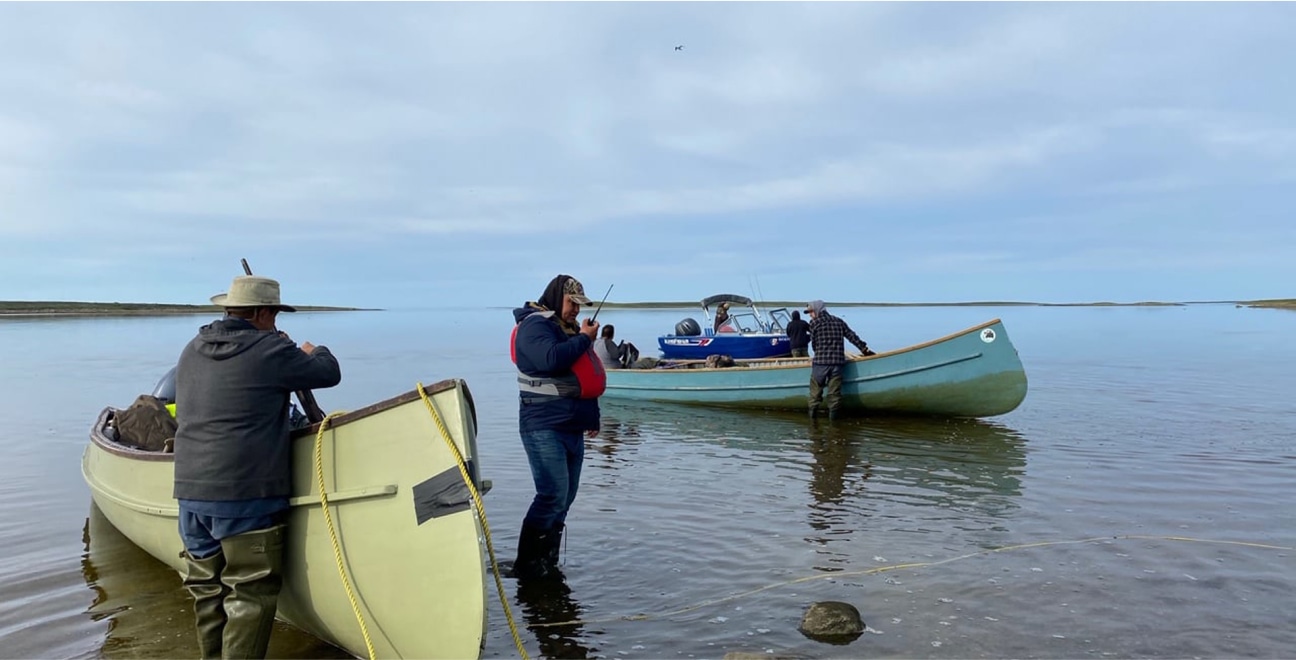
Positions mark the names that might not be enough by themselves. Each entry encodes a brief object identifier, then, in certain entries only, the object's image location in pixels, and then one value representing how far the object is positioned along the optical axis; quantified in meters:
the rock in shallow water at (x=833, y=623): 5.11
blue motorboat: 21.42
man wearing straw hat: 3.89
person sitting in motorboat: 22.58
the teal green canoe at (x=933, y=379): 13.94
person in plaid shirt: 14.47
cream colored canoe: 4.05
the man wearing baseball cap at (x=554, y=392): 5.54
